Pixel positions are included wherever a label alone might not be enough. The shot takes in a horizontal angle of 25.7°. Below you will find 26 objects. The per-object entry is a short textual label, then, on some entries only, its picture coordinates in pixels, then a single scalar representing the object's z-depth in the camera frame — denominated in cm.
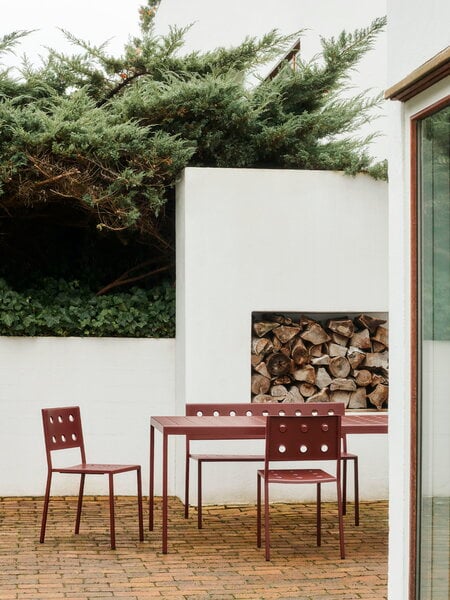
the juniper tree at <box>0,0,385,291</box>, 928
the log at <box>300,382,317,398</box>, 945
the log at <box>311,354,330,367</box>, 946
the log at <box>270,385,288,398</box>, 940
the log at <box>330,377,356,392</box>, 948
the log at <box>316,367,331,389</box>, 947
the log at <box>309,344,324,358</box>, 947
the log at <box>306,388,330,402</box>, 948
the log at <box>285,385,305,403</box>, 943
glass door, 444
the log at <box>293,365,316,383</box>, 941
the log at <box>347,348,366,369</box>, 949
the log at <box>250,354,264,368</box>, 938
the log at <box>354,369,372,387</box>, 953
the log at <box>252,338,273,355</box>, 937
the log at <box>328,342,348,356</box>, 951
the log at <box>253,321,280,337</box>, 939
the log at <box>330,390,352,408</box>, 953
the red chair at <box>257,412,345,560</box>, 690
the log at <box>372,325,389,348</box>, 957
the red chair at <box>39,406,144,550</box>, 739
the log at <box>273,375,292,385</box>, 941
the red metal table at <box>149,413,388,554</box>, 710
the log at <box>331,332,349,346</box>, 955
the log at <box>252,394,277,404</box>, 933
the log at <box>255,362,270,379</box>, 937
